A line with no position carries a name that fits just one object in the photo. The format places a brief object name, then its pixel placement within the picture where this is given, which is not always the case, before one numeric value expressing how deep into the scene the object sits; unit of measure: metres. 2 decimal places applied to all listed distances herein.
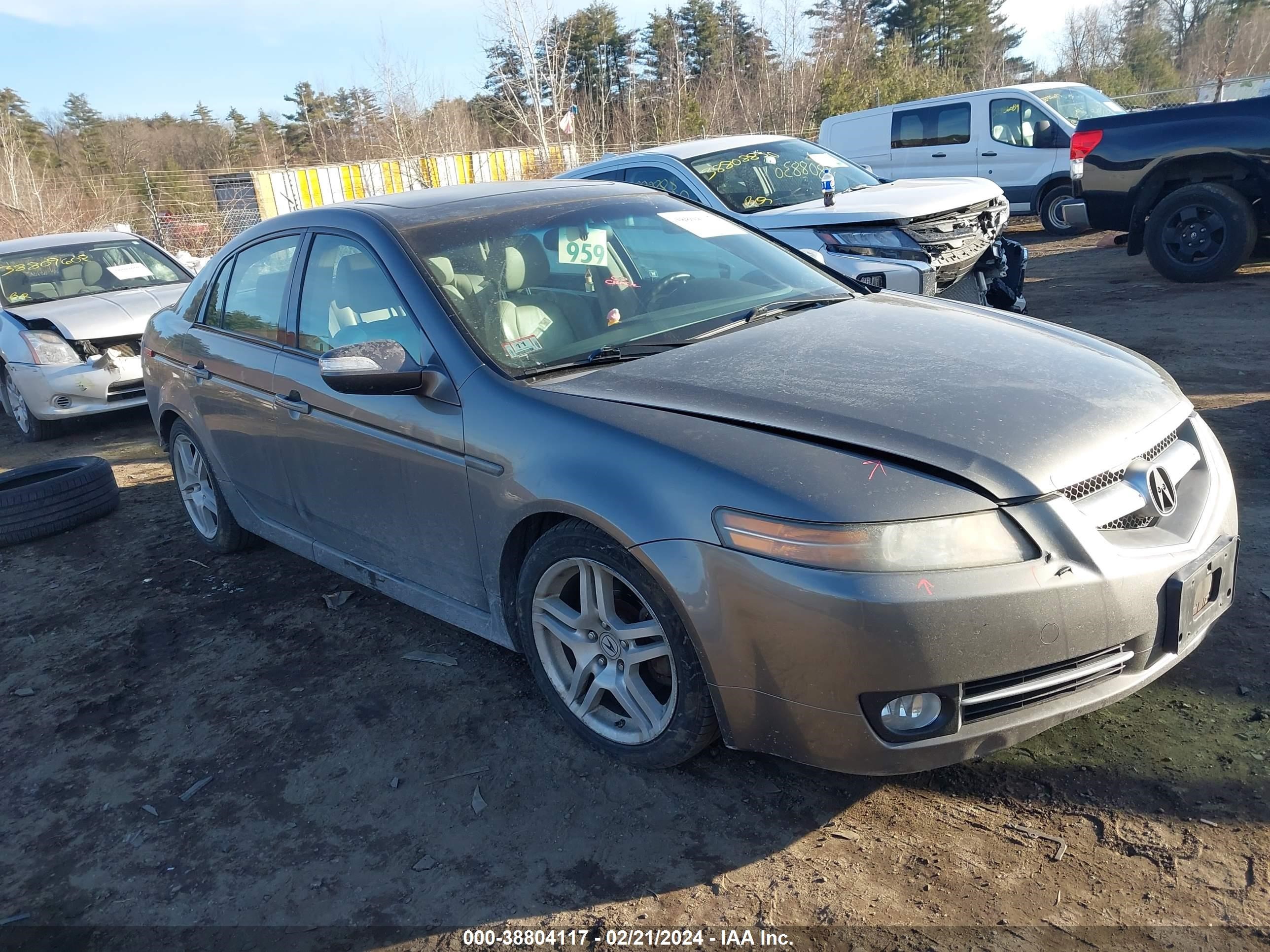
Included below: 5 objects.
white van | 13.32
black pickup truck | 8.32
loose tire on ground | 5.57
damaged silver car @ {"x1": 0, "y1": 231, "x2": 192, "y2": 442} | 7.84
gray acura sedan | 2.29
